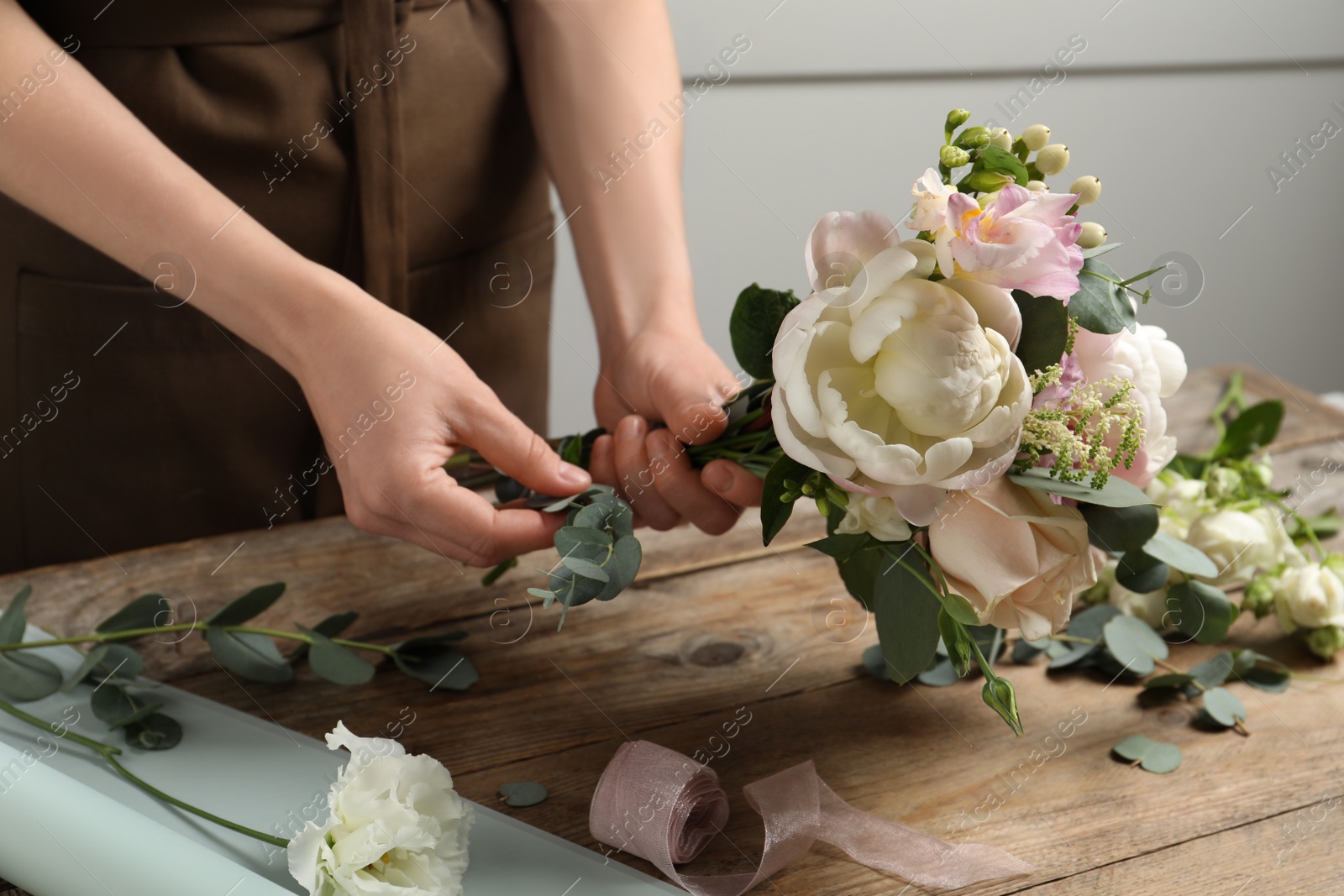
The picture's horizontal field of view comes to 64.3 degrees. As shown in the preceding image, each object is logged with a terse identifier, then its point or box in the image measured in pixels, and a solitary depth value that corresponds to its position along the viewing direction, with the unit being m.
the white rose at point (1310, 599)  0.66
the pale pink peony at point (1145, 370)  0.51
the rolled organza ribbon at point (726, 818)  0.49
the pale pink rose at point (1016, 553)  0.47
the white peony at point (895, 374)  0.44
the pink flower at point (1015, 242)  0.44
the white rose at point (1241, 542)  0.69
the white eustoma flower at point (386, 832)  0.44
